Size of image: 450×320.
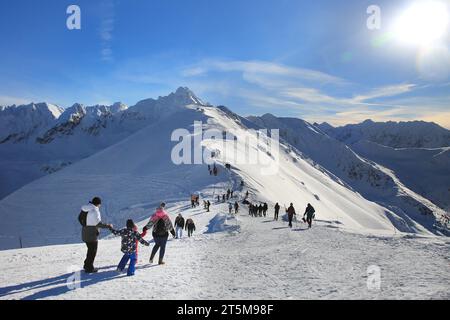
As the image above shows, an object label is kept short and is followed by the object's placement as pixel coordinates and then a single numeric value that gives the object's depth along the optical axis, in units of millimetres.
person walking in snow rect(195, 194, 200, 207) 39219
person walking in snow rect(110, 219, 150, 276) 10836
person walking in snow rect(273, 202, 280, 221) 30511
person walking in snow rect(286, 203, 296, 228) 25128
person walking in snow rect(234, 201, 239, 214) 34912
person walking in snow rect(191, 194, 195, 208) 38872
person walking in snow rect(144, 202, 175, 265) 12211
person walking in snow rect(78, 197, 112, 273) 10734
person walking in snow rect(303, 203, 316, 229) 23938
